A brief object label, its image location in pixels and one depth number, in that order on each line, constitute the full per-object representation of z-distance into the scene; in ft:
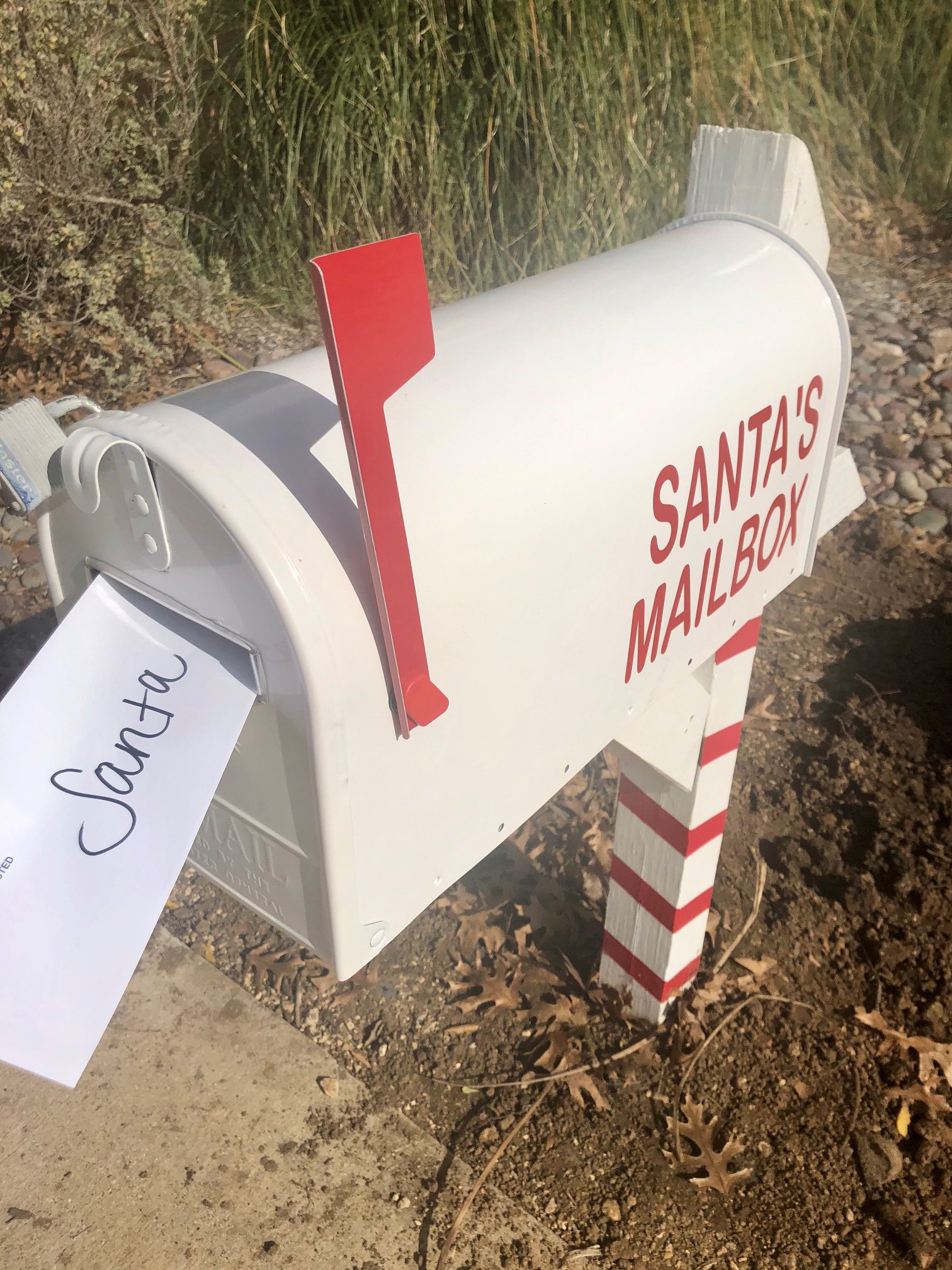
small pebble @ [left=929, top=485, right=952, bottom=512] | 11.64
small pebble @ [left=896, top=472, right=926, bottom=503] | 11.78
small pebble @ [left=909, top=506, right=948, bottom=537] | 11.40
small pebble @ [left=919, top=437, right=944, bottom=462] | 12.14
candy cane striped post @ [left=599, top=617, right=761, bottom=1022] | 5.06
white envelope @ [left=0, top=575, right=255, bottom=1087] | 2.19
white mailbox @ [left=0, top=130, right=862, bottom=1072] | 2.12
